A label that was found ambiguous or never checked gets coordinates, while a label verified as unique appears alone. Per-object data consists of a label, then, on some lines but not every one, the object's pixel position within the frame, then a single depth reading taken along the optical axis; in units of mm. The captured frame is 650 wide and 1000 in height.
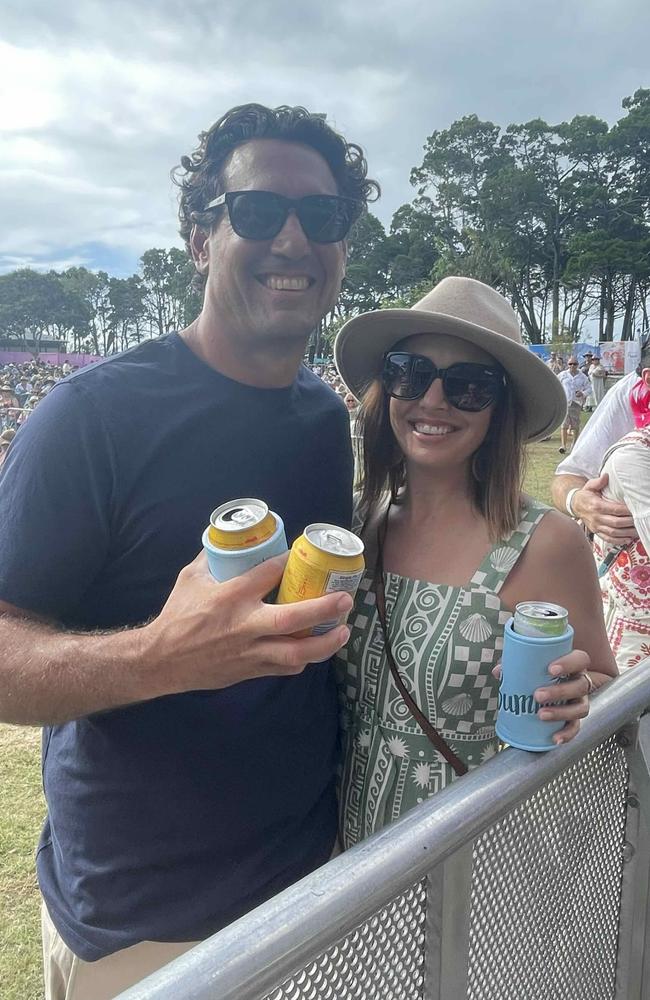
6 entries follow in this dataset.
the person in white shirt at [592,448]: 2861
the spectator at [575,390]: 15258
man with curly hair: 1382
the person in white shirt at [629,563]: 2236
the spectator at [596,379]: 18748
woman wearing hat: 1659
